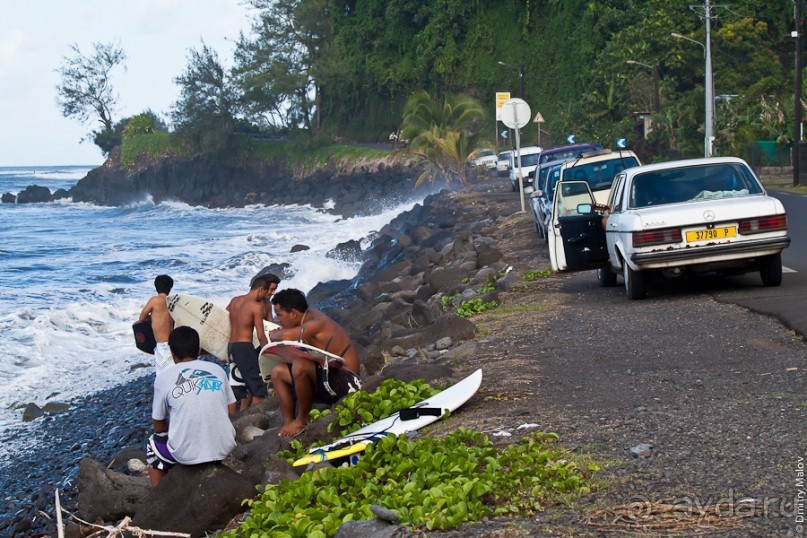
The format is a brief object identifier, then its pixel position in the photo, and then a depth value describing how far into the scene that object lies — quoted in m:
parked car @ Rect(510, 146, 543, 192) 39.62
